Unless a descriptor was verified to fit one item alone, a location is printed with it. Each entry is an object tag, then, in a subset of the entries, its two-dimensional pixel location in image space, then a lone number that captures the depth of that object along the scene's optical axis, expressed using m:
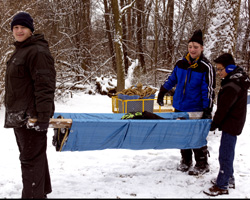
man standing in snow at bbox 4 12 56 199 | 2.54
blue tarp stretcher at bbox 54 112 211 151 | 3.15
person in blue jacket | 3.61
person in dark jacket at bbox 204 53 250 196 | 3.03
